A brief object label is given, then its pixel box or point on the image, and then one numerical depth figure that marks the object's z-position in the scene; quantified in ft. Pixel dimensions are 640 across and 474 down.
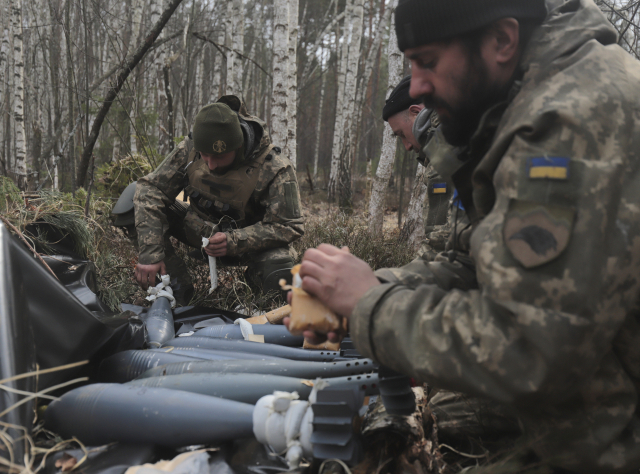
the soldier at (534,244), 3.70
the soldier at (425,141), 9.86
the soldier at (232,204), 13.60
